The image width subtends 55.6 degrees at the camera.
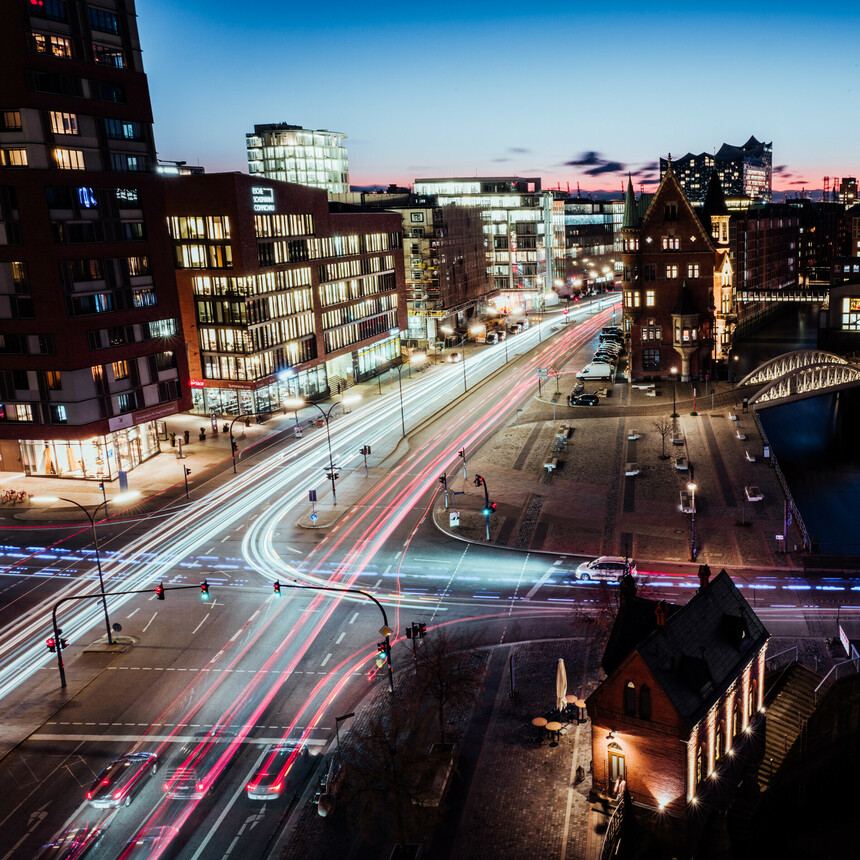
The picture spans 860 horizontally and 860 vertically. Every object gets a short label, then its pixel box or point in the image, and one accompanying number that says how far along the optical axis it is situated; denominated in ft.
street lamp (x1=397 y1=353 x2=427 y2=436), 446.36
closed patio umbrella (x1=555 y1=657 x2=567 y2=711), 116.57
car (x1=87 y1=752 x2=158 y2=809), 111.96
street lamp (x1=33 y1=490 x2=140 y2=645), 238.52
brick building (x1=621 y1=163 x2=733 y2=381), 336.08
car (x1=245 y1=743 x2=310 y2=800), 111.65
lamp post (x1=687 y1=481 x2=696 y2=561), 173.47
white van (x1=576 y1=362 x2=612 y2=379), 354.95
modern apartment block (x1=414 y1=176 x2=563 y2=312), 624.18
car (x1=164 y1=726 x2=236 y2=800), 113.60
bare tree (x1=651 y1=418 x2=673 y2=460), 265.38
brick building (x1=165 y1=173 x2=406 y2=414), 311.27
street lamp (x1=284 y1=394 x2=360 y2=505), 343.87
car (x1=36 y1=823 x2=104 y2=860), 103.24
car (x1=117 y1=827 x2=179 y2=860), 102.53
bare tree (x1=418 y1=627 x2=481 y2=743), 119.03
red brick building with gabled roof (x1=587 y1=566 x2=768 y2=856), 100.17
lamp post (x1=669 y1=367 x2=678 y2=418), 349.70
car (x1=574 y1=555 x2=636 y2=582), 167.43
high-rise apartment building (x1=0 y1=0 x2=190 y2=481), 232.73
